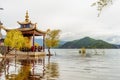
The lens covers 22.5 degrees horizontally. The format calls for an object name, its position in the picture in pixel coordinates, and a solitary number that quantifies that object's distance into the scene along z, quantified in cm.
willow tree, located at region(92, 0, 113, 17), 1121
